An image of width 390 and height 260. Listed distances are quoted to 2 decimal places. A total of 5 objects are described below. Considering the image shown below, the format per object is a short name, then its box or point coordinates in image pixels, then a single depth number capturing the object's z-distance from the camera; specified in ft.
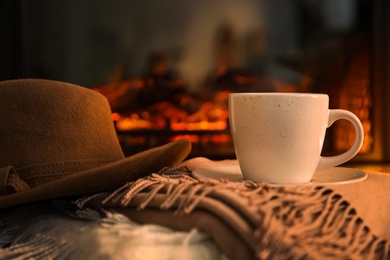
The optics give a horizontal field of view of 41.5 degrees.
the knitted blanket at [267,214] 1.11
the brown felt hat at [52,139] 1.72
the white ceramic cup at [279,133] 1.60
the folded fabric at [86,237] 1.22
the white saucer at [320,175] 1.63
